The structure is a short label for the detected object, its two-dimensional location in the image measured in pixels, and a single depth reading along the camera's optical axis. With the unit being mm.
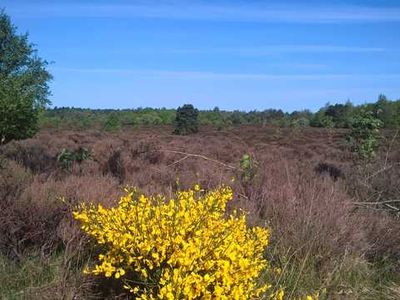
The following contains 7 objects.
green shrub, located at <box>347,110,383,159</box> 13750
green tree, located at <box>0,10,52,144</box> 11266
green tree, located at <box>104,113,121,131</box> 55250
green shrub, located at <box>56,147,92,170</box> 12245
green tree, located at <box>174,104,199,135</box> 48031
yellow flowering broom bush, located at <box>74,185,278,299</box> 3729
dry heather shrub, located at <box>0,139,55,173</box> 12134
